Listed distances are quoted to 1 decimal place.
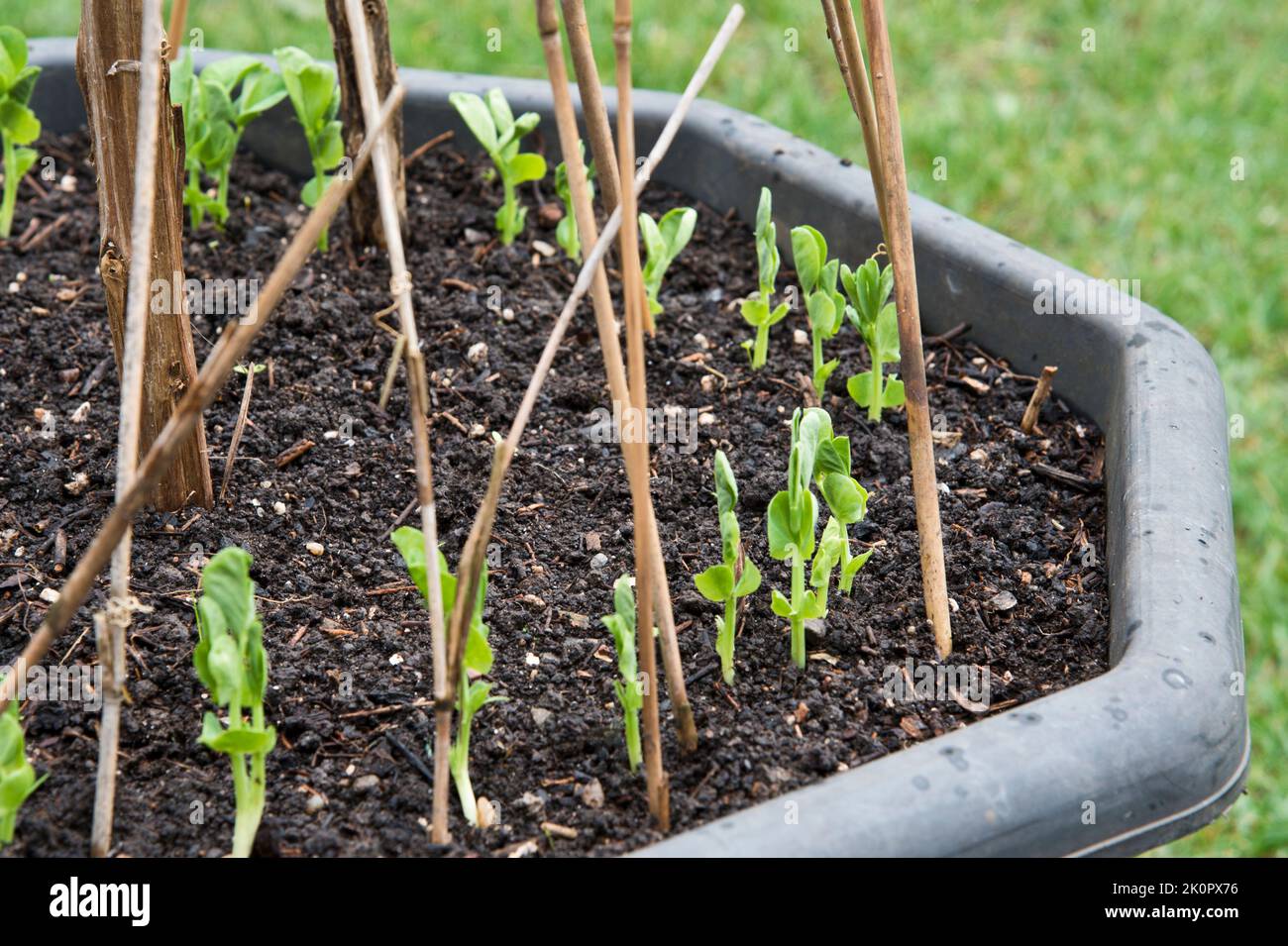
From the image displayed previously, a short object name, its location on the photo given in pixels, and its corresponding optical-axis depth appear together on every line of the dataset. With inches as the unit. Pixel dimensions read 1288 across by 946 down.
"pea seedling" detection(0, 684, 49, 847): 34.6
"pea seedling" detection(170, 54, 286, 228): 45.8
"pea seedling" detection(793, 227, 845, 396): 42.5
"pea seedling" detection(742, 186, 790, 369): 43.2
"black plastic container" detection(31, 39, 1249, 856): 34.2
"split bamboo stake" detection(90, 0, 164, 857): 33.5
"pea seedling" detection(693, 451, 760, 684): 37.4
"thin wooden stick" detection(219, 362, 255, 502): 40.7
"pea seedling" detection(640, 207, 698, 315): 44.2
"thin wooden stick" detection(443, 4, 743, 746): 34.0
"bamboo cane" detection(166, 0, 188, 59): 36.7
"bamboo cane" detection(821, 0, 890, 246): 36.6
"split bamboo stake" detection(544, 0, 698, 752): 34.5
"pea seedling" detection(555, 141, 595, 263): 46.1
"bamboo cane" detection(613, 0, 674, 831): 33.7
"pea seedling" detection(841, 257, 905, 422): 41.9
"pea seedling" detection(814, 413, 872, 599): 38.4
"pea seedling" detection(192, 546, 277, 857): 34.9
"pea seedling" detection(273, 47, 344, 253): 45.5
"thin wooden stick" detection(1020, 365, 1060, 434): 42.5
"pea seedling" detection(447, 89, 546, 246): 46.4
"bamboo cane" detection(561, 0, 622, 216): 34.5
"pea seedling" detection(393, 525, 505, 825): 35.7
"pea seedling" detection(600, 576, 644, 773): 35.8
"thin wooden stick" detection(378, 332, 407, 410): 42.6
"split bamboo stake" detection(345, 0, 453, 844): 33.7
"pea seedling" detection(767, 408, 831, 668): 37.5
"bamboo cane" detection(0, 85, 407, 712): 33.2
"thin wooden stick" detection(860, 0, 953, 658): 37.0
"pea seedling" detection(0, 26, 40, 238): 45.3
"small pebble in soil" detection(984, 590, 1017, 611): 39.6
